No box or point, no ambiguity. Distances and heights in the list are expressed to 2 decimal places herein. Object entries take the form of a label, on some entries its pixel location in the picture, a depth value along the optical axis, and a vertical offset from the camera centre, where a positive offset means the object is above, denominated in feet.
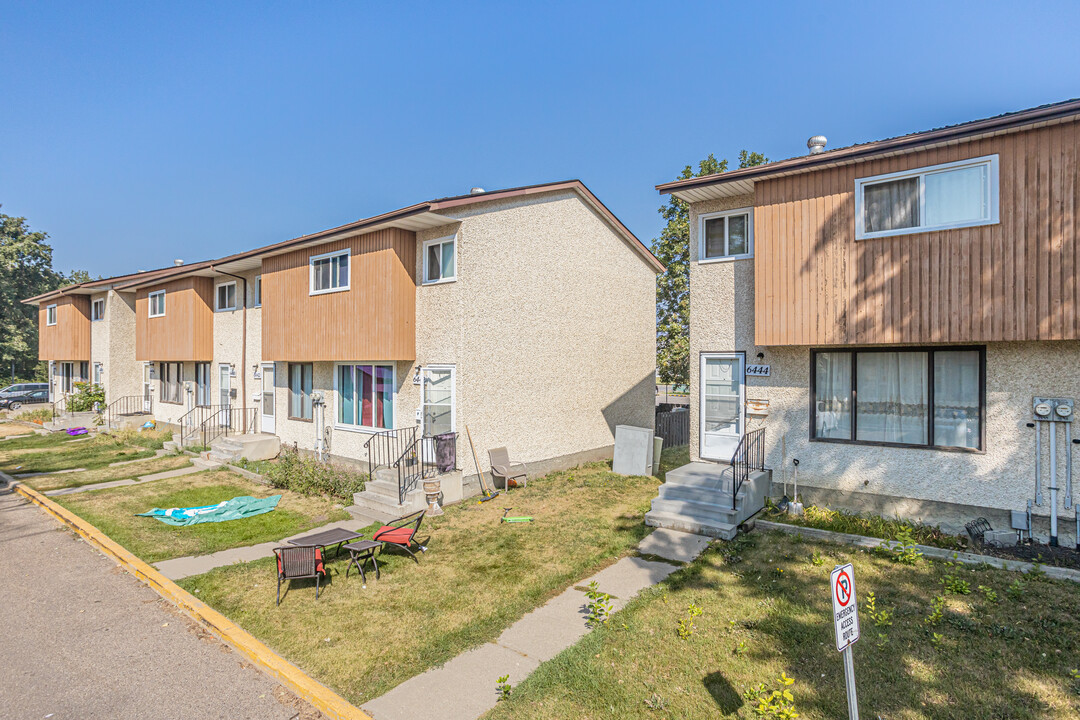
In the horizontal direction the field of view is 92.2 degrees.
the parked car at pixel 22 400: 111.34 -9.53
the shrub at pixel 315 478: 40.19 -9.75
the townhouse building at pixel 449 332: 40.03 +2.20
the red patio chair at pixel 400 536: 26.84 -9.44
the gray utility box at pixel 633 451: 44.50 -8.25
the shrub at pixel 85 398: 80.33 -6.35
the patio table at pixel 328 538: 25.73 -9.27
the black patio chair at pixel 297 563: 23.00 -9.19
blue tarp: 35.24 -10.93
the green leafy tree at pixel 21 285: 148.25 +23.38
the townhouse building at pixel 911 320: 24.64 +1.84
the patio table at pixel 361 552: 25.27 -9.83
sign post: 11.51 -5.91
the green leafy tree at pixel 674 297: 81.61 +9.69
